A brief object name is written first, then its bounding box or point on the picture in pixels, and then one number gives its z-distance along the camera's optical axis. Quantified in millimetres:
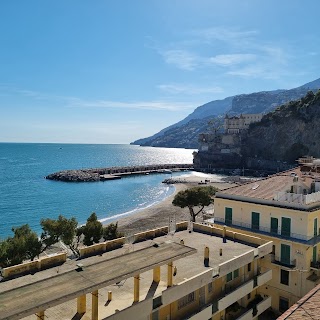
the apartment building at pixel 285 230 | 21312
